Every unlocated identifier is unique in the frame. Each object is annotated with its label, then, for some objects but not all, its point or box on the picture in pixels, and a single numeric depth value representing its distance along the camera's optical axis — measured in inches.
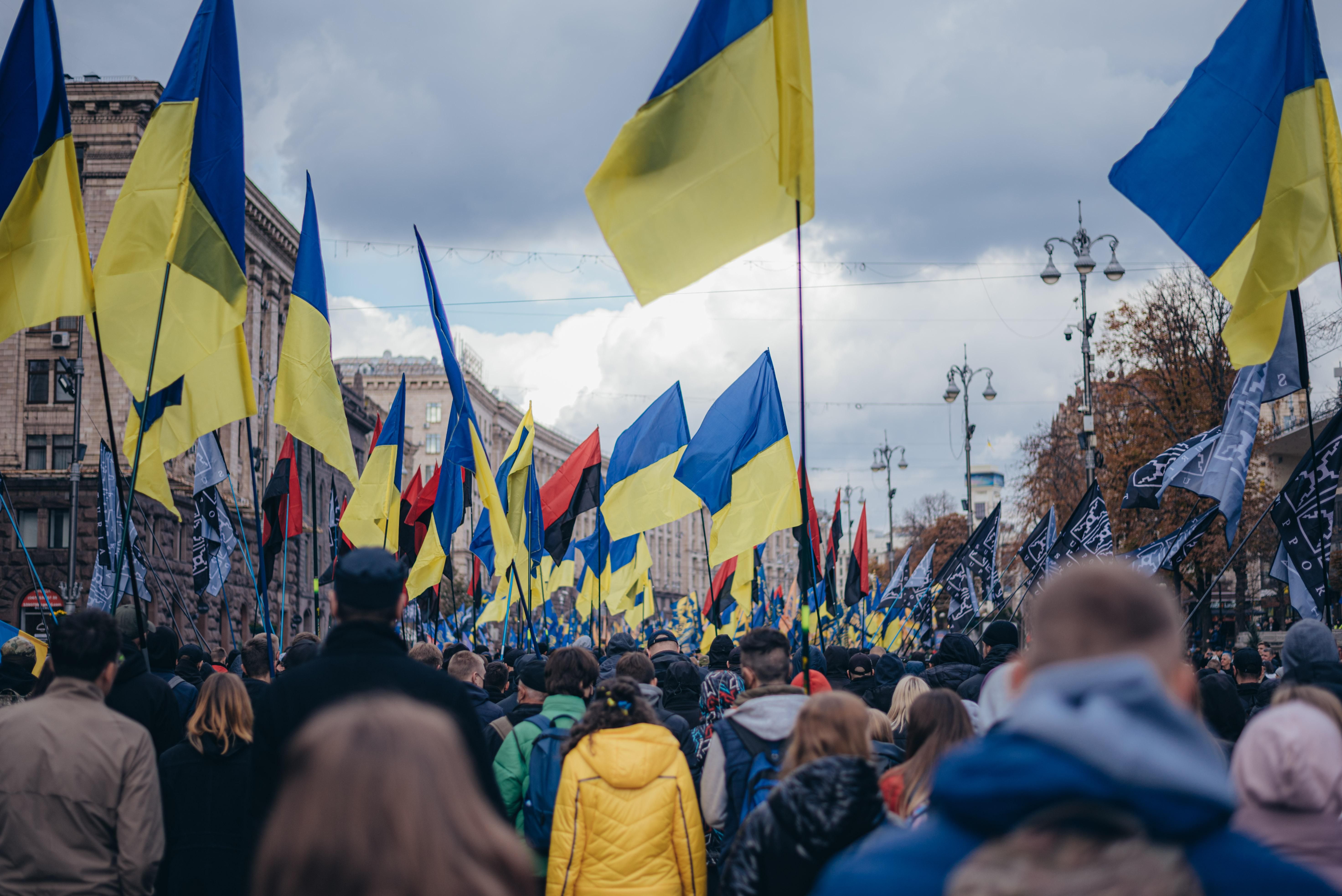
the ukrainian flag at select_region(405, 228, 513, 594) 469.4
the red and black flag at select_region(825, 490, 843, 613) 871.1
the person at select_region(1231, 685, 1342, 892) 136.4
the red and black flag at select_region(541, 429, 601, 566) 686.5
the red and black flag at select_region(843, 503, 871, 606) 992.2
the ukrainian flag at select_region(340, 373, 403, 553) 561.0
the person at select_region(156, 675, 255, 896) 201.9
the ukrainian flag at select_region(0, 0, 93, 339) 295.0
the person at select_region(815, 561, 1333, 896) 72.9
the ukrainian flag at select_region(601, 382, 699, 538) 601.9
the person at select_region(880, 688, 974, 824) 162.7
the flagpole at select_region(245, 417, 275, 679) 283.9
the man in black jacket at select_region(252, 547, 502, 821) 148.8
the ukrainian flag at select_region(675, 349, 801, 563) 506.9
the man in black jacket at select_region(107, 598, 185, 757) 211.6
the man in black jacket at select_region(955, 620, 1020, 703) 336.2
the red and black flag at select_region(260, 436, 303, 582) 623.2
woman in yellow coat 184.7
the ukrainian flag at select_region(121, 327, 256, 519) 332.8
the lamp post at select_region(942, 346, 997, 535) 1475.1
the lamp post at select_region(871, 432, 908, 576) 2123.5
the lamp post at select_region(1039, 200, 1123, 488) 927.0
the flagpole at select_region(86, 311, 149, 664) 251.3
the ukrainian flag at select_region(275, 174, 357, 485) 401.4
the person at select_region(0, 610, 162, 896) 161.2
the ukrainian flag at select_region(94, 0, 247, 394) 303.7
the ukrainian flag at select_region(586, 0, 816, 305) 256.5
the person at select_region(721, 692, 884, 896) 130.3
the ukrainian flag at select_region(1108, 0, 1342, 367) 305.3
